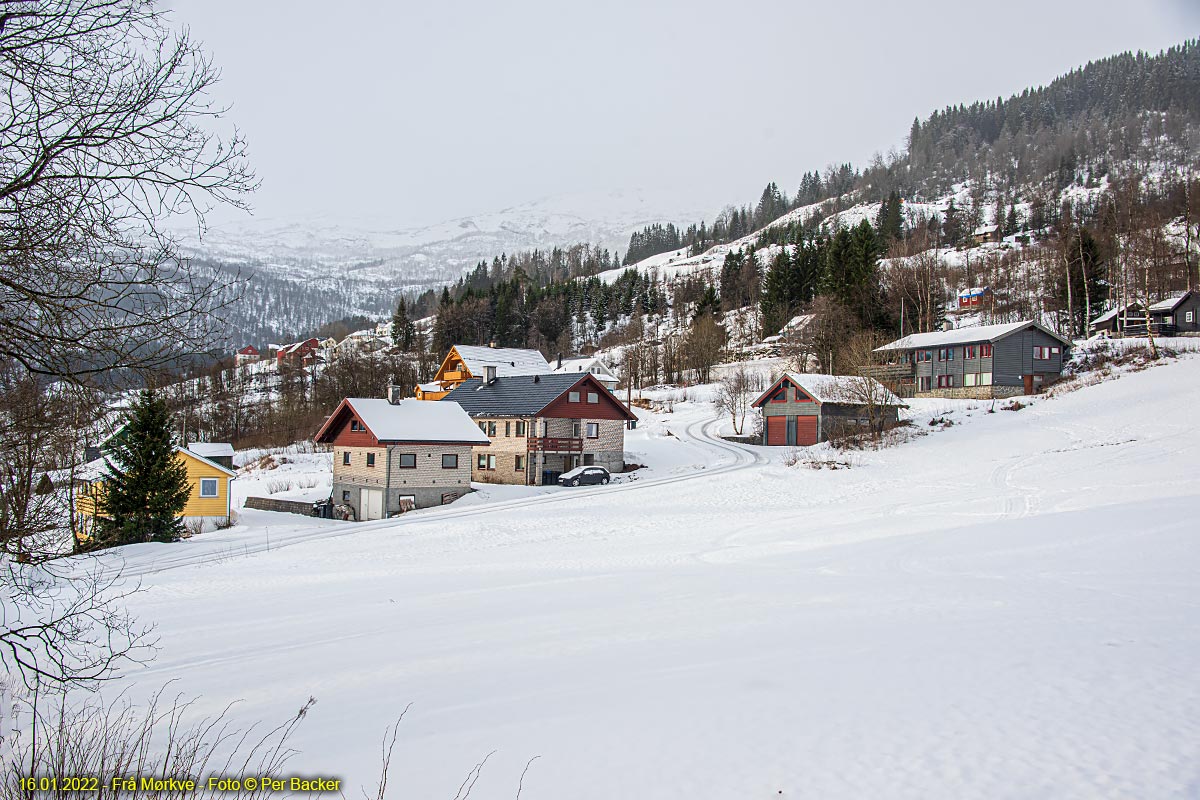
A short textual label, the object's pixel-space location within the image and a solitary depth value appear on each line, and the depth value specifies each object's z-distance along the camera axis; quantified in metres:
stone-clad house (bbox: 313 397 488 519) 39.72
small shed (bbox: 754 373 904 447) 49.57
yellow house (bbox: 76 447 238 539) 40.31
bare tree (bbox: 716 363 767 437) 66.88
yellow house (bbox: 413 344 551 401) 73.12
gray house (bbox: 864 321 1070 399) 58.88
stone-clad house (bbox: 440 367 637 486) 46.53
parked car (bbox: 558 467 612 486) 44.16
